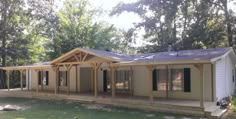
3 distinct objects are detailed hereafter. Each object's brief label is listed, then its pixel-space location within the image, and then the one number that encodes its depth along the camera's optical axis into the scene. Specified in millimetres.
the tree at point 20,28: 19587
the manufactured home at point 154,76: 9075
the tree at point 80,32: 21082
